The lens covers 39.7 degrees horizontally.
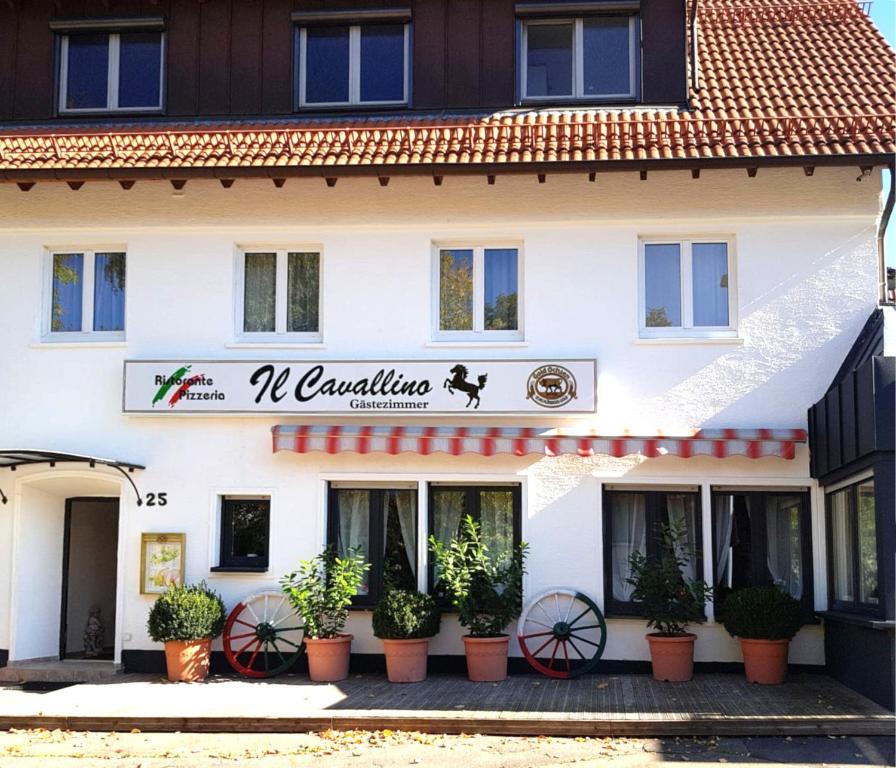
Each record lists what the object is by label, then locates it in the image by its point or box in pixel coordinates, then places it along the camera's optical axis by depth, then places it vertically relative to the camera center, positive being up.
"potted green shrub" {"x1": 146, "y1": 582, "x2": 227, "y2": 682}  15.33 -1.24
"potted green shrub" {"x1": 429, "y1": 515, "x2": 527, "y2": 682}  15.04 -0.86
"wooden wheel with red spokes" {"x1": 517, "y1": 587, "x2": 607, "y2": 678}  15.45 -1.29
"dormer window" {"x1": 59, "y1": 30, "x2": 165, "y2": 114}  17.95 +6.58
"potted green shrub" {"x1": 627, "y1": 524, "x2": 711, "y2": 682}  14.91 -0.99
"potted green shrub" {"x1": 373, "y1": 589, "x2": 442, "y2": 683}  15.00 -1.25
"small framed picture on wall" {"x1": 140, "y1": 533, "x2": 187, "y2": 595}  16.19 -0.45
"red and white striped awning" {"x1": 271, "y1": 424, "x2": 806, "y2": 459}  15.24 +1.07
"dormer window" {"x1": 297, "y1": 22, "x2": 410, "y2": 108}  17.56 +6.55
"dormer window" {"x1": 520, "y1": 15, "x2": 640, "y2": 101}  17.22 +6.50
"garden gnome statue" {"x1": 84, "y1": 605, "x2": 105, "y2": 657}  17.81 -1.54
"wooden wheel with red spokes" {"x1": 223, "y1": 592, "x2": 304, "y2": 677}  15.83 -1.36
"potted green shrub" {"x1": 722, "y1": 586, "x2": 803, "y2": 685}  14.60 -1.18
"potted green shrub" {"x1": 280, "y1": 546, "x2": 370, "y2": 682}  15.29 -1.05
